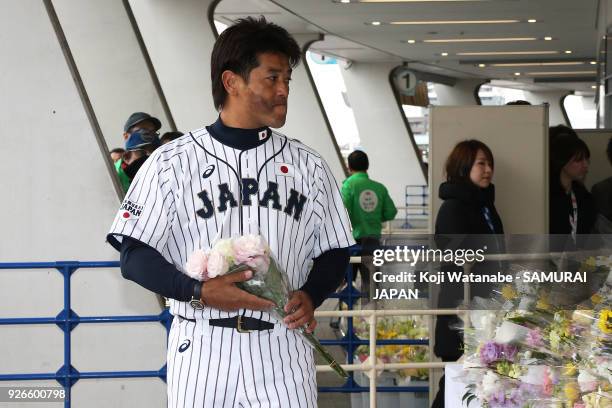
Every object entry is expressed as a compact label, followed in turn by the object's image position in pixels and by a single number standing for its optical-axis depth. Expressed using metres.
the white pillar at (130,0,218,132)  15.25
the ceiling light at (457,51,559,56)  25.45
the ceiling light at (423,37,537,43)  22.19
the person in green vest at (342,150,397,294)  10.95
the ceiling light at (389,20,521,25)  19.25
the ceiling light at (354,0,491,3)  16.81
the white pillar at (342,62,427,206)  29.61
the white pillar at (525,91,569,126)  41.75
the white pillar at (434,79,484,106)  35.88
